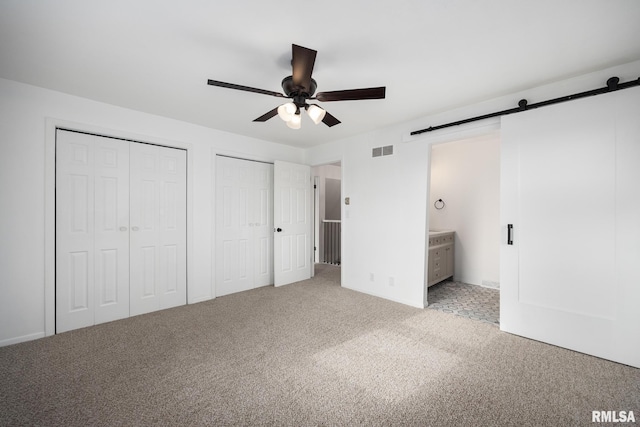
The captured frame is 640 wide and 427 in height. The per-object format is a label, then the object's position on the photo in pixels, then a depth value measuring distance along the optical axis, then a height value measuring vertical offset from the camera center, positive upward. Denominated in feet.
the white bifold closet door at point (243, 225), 13.23 -0.47
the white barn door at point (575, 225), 7.14 -0.28
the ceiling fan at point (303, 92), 5.76 +3.11
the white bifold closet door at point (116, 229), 9.24 -0.50
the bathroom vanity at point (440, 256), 13.67 -2.26
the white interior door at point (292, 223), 14.82 -0.41
